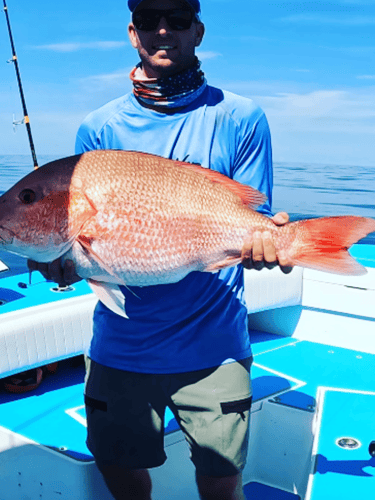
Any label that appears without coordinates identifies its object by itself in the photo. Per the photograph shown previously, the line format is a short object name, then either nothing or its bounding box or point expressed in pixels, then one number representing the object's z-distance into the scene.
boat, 2.45
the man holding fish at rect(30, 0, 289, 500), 1.87
